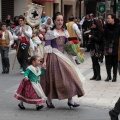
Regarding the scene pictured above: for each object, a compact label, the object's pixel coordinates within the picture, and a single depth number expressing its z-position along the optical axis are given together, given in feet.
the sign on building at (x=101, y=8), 101.01
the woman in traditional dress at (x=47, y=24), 62.68
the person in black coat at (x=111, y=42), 43.07
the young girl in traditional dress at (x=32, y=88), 30.86
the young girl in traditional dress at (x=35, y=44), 55.36
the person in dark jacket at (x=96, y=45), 45.24
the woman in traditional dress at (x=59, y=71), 30.71
